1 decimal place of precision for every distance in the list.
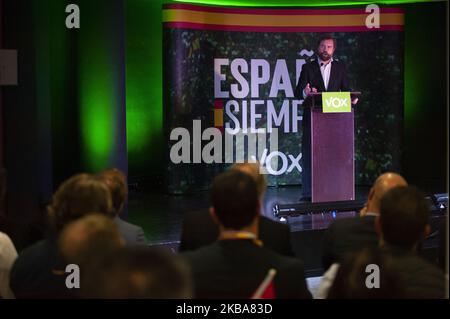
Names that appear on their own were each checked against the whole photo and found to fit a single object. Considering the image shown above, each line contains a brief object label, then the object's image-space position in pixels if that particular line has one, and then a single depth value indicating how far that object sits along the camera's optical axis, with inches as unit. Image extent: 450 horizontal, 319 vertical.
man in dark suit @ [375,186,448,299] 175.6
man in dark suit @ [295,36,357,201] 543.8
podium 519.2
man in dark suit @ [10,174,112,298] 203.2
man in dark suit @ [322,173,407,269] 251.6
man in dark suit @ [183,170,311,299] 168.6
